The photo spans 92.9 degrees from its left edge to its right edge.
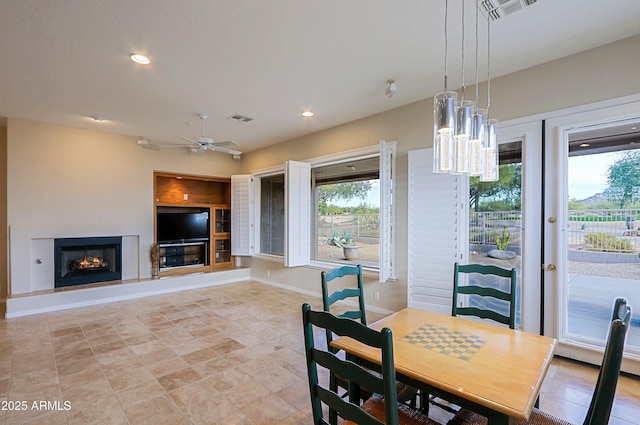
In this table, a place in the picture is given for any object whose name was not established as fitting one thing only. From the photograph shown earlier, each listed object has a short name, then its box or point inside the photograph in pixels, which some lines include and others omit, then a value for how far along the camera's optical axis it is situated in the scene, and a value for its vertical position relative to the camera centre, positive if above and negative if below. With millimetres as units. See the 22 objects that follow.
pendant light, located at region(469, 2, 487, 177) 1800 +407
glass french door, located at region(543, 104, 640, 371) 2809 -157
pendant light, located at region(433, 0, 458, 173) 1676 +459
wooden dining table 1184 -724
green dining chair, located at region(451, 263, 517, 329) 2148 -613
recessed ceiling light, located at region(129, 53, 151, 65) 2908 +1508
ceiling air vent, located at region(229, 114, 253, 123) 4727 +1492
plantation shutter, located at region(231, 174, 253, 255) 6785 -42
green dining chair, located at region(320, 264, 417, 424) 1818 -680
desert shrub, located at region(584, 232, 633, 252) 2836 -312
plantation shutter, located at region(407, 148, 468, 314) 3689 -257
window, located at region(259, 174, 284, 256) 6504 -66
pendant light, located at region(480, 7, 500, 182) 1902 +363
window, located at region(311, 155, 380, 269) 4996 +26
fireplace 5191 -853
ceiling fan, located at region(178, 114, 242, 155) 4477 +1023
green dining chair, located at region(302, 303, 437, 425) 1087 -652
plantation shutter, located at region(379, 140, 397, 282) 4188 +32
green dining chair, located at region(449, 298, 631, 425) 1040 -577
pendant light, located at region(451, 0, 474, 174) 1694 +432
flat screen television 6395 -314
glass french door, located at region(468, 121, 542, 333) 3178 -63
